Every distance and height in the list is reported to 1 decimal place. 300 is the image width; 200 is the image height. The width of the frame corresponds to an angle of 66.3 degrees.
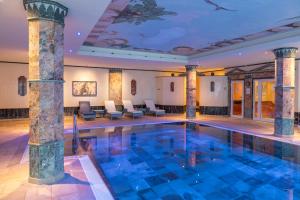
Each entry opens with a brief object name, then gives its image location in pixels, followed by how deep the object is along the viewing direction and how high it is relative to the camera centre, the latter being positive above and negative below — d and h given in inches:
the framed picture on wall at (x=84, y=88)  646.5 +25.1
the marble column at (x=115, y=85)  693.6 +36.3
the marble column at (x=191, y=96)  618.6 +2.6
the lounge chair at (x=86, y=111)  572.7 -37.5
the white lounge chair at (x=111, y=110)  601.6 -36.4
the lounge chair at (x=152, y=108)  677.1 -35.8
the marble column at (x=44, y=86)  187.2 +9.0
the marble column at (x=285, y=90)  383.8 +11.7
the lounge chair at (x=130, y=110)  631.8 -37.8
